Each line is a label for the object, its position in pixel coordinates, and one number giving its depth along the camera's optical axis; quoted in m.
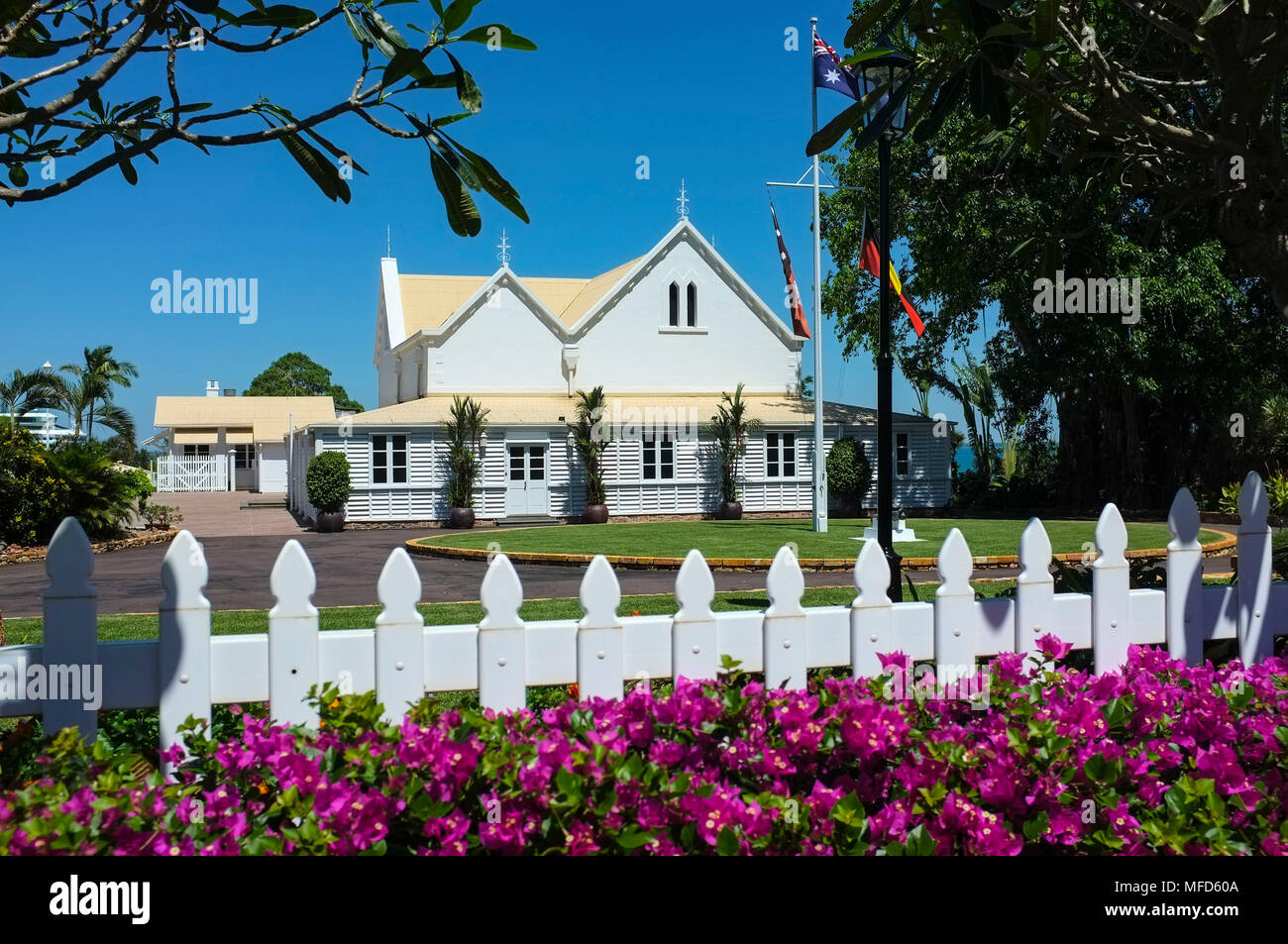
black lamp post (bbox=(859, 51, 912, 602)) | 6.91
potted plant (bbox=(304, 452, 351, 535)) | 27.36
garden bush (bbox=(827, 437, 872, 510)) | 30.91
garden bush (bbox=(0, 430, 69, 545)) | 20.39
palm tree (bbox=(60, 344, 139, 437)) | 49.00
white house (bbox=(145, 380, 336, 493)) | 51.44
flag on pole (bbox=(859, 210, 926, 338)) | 16.80
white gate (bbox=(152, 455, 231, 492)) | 51.69
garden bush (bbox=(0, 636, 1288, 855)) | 2.54
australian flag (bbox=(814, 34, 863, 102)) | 17.07
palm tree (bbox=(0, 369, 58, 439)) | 41.19
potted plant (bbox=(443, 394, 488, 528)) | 28.34
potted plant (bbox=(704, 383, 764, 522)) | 30.88
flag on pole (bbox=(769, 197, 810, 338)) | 22.64
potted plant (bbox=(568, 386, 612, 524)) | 29.77
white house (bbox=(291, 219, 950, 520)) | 29.30
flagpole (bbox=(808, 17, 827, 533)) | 22.34
